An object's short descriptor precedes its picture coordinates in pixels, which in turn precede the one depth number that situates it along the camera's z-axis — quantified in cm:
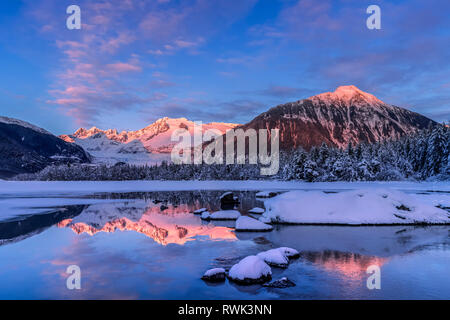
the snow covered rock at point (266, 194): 5598
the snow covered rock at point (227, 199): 4212
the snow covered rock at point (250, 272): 1234
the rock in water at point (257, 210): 3357
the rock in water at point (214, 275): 1259
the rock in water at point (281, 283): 1178
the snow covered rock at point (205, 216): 2907
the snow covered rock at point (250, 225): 2356
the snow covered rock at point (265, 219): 2713
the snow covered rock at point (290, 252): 1603
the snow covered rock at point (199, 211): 3331
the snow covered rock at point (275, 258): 1451
